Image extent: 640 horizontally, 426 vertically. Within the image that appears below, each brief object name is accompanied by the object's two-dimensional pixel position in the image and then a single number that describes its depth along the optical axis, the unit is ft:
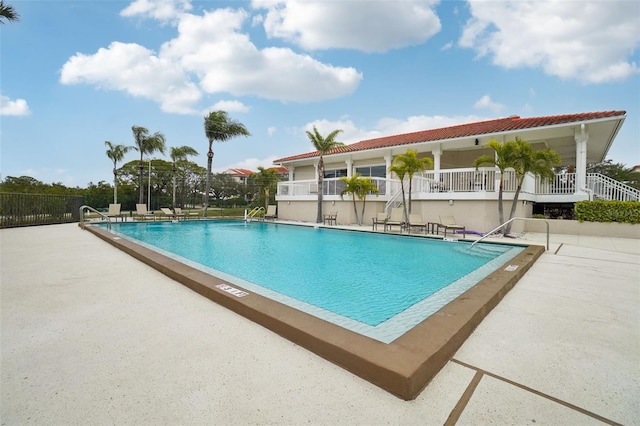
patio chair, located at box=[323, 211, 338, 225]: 58.95
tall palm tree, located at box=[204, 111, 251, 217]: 82.23
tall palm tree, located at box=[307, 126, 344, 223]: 59.93
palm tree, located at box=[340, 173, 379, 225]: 52.60
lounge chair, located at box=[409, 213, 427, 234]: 42.14
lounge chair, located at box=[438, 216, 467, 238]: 38.49
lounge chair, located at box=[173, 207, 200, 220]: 73.24
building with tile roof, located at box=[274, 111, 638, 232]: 42.39
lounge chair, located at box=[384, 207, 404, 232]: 45.52
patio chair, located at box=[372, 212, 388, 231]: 46.15
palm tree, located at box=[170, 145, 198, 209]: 108.88
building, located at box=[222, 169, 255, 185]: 220.64
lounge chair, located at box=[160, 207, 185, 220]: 70.95
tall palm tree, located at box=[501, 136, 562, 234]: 35.45
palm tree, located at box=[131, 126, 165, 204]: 96.53
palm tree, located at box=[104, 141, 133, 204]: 100.53
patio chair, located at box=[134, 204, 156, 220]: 67.00
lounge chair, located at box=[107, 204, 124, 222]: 62.84
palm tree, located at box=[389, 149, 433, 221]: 43.06
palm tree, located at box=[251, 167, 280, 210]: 97.04
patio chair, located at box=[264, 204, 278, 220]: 71.23
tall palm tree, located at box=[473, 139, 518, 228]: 35.91
